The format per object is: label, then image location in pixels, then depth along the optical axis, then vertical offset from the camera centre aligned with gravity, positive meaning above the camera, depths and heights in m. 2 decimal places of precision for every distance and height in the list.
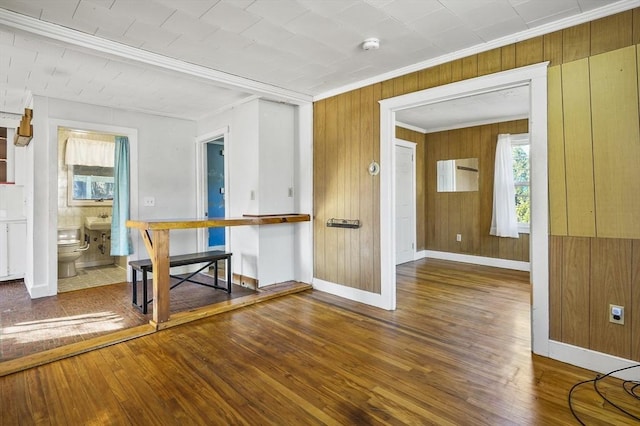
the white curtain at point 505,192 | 5.45 +0.33
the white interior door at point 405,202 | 5.96 +0.21
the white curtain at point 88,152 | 5.48 +1.07
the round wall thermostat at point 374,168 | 3.63 +0.49
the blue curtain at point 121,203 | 4.57 +0.18
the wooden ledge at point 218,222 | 3.05 -0.07
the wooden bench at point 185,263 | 3.45 -0.51
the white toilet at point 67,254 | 4.89 -0.54
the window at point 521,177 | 5.54 +0.59
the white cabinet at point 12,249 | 4.62 -0.43
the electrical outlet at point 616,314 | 2.24 -0.68
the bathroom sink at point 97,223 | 5.54 -0.11
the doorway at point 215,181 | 5.63 +0.57
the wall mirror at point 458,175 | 5.98 +0.70
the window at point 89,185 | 5.59 +0.53
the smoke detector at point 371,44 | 2.69 +1.37
